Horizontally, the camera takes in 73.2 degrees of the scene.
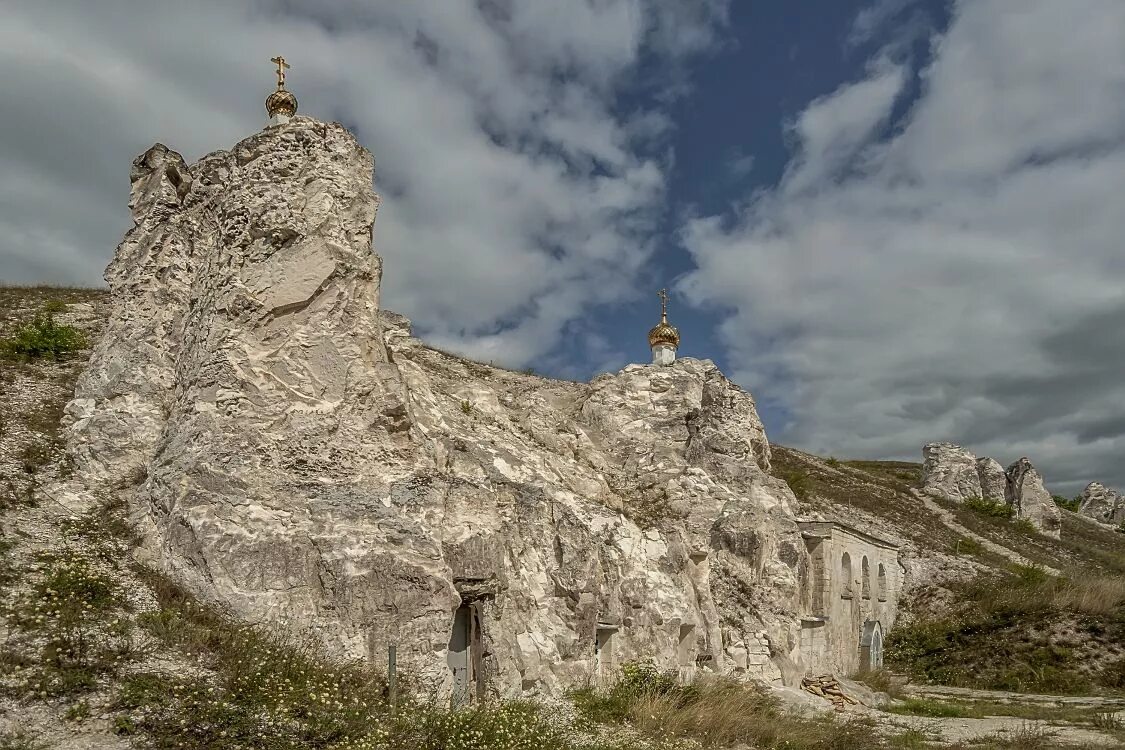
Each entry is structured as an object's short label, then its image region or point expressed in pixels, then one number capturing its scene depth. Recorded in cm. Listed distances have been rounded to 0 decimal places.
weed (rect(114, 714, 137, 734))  748
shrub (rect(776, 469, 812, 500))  4049
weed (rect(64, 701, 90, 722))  750
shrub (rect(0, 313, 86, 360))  1542
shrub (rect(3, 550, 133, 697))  792
